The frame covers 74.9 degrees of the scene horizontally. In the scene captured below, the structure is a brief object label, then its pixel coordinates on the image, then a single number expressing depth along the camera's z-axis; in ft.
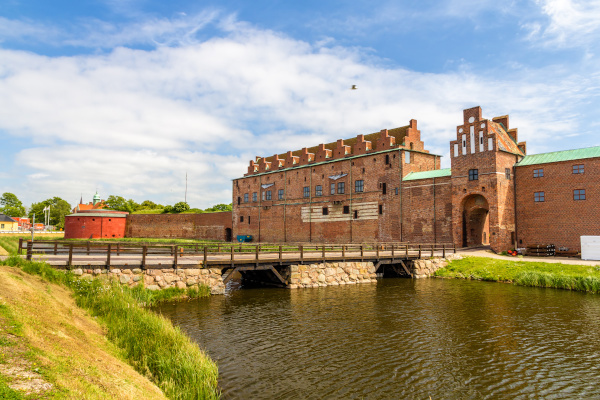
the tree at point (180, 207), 219.41
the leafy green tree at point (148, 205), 294.87
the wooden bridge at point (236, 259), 49.80
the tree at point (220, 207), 281.87
